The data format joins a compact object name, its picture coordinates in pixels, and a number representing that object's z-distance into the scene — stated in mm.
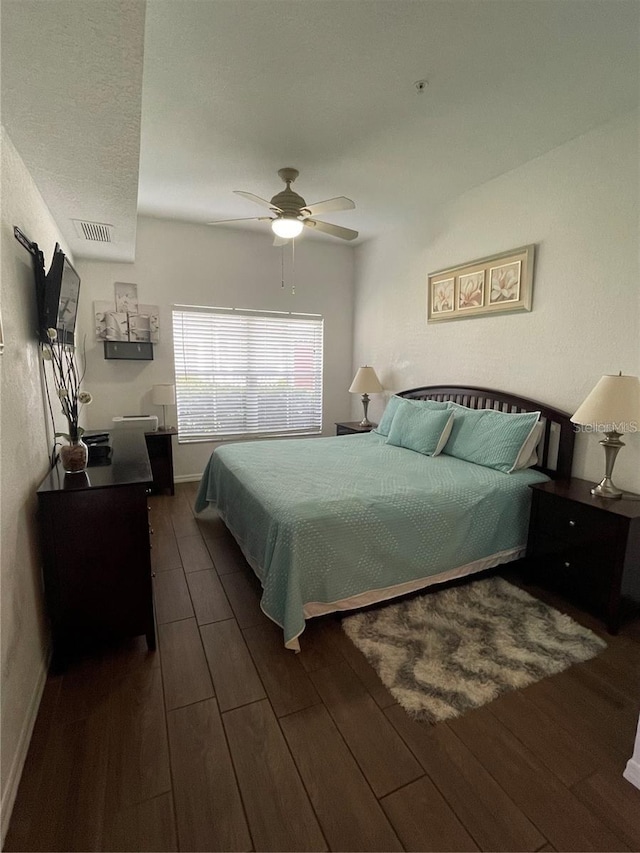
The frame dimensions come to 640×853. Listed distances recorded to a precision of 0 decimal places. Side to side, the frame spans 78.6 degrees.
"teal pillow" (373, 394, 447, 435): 3898
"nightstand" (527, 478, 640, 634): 2041
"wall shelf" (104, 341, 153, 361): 4039
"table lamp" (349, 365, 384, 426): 4477
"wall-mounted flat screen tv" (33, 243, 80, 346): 1957
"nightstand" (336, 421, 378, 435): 4488
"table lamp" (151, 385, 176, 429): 4059
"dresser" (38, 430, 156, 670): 1711
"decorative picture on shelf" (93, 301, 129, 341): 3967
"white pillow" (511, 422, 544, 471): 2758
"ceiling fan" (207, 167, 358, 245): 2699
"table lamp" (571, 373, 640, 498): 2127
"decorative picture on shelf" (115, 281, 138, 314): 4047
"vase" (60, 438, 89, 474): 1960
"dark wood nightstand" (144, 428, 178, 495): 3945
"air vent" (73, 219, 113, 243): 2874
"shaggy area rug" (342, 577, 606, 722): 1681
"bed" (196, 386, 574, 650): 1984
